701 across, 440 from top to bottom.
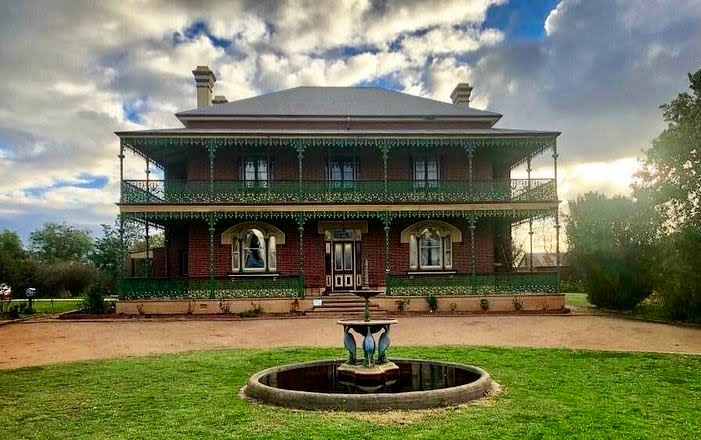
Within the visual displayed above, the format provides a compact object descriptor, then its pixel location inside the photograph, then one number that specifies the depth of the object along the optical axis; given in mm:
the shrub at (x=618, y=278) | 23172
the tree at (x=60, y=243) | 86375
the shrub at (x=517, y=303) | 22969
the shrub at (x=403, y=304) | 22609
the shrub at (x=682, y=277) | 19141
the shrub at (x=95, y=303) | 22469
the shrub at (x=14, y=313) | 22266
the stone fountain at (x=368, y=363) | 9781
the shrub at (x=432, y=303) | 22688
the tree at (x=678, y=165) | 23906
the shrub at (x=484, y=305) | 22844
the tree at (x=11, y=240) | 72531
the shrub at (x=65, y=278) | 39469
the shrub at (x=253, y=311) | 21969
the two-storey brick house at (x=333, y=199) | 23812
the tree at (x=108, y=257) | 37219
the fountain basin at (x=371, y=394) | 8227
